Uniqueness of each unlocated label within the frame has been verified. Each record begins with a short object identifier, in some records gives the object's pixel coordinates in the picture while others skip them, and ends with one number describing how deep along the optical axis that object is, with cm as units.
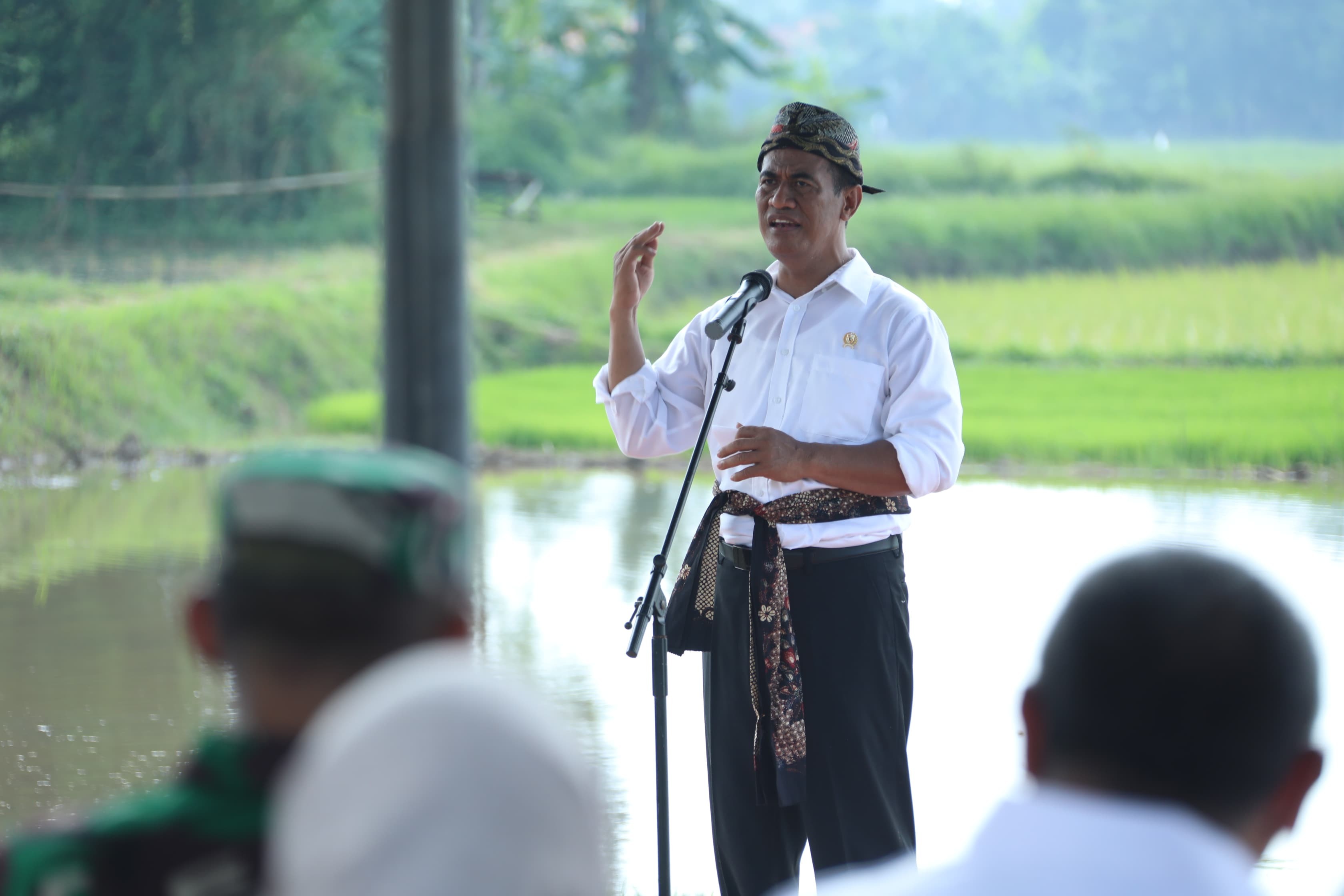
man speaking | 1031
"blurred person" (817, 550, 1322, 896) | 685
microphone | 1018
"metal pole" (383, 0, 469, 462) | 949
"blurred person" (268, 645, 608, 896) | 549
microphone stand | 1019
